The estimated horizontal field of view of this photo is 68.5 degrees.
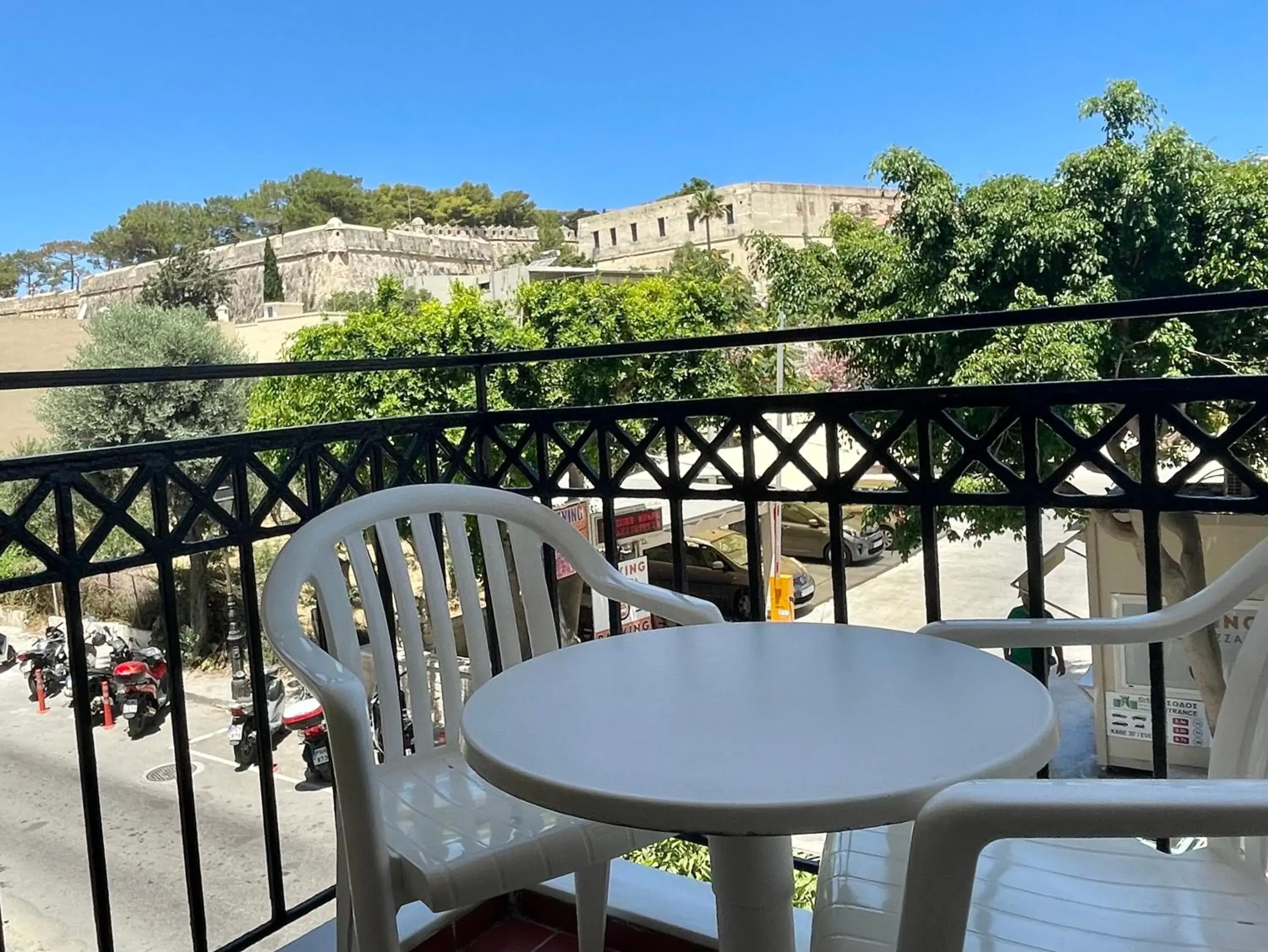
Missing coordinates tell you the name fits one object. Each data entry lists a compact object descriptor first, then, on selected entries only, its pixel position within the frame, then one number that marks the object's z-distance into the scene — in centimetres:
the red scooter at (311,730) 718
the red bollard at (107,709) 1039
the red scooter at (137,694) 1028
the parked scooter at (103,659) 1049
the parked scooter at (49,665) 1148
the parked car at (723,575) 1112
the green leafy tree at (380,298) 1390
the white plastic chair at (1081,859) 55
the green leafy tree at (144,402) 1439
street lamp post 1084
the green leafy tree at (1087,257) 710
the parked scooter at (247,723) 882
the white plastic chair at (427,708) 102
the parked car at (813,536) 1428
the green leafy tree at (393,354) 1052
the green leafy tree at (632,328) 1118
